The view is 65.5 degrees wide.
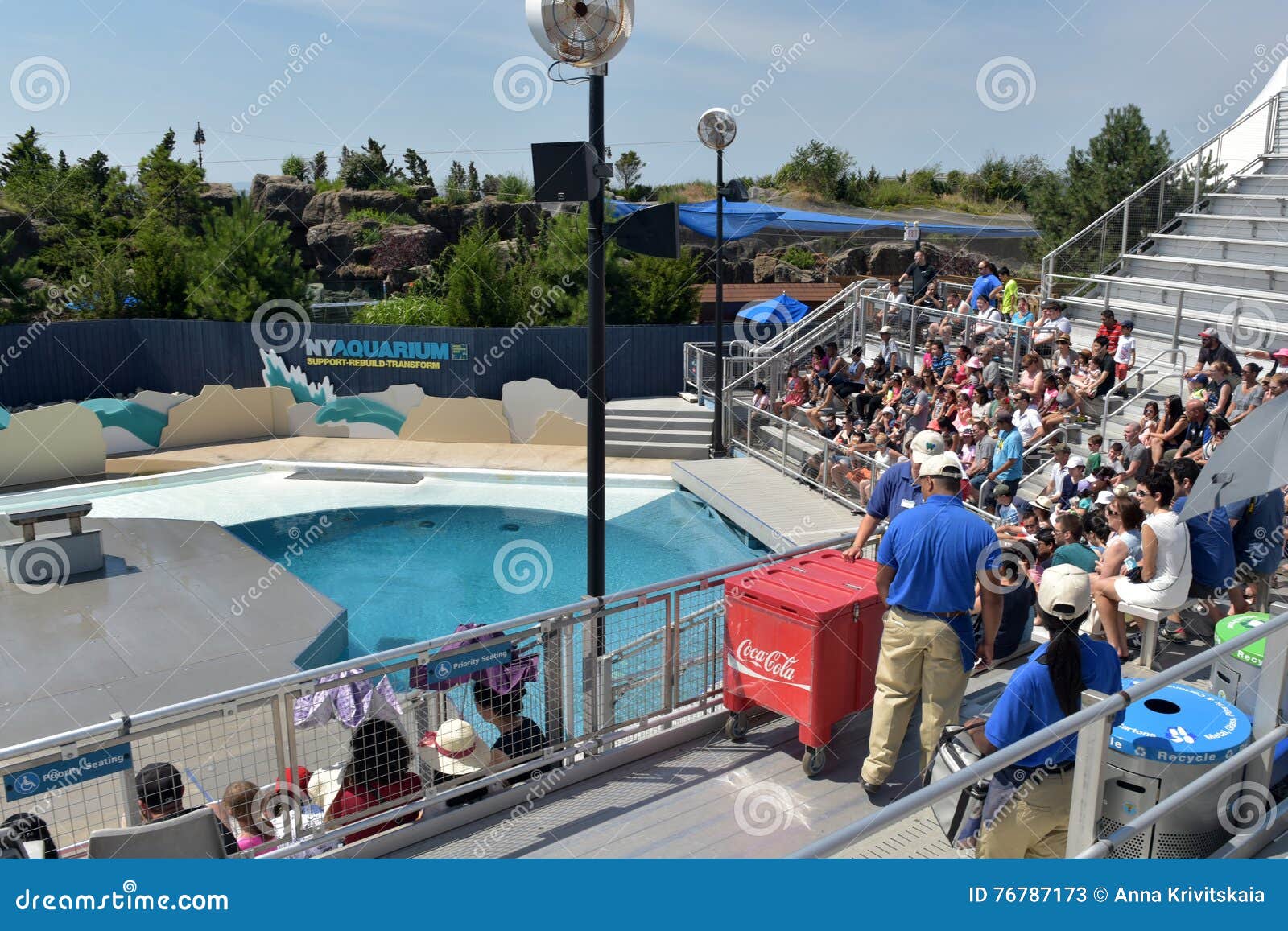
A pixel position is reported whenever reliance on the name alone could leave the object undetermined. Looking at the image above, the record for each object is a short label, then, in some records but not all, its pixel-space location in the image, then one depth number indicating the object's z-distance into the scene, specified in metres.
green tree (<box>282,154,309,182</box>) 53.34
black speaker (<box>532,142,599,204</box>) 5.49
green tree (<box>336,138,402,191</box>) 48.97
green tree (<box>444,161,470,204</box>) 43.16
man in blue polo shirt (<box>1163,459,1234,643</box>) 6.55
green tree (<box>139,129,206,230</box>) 38.91
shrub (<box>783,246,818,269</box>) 35.94
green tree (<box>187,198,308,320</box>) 23.12
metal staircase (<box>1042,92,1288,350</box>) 14.05
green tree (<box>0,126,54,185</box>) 42.78
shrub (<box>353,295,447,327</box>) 25.05
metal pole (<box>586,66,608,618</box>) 5.79
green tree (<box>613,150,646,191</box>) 51.66
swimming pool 13.02
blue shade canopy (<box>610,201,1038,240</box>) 29.92
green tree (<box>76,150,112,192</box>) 46.72
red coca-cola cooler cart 5.24
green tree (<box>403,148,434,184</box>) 53.19
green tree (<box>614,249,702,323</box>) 24.88
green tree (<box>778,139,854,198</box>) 45.59
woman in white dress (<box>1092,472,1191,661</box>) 6.33
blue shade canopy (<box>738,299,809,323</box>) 21.83
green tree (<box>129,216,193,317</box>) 24.17
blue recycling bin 3.74
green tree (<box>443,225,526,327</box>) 23.28
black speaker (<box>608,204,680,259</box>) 5.95
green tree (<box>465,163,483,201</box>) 44.53
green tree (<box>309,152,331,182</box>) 53.56
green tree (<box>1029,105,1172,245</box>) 31.72
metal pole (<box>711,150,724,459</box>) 15.80
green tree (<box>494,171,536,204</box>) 41.25
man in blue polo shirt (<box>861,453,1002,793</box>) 4.72
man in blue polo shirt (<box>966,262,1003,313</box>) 16.47
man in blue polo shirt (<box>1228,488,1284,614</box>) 6.81
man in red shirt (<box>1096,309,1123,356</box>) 12.76
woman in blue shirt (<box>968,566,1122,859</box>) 3.69
